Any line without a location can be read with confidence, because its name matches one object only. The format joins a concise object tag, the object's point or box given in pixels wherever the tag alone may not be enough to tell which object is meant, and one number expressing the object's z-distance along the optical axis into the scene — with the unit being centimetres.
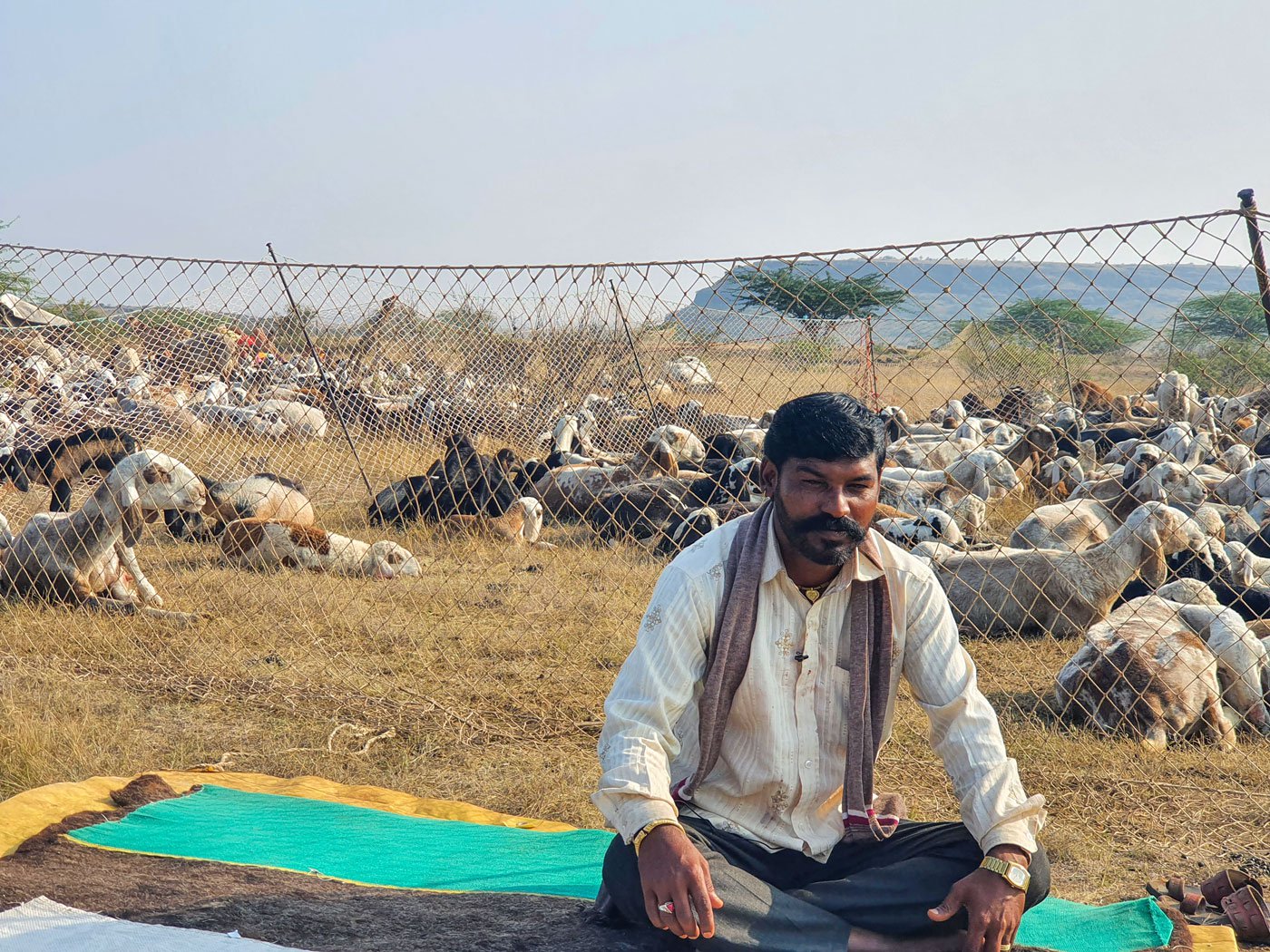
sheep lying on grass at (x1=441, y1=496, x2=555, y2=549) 916
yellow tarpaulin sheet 370
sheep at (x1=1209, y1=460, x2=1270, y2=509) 873
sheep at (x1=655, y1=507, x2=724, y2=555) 798
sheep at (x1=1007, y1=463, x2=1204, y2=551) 759
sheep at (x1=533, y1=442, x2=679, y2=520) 1073
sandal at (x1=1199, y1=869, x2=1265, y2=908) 343
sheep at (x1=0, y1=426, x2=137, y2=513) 737
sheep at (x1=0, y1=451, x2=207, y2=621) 716
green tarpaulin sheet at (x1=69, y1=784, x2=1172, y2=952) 325
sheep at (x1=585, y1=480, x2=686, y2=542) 945
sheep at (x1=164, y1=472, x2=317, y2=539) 977
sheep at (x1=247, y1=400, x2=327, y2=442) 1023
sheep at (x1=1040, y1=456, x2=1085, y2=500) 1024
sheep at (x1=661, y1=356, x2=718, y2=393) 1074
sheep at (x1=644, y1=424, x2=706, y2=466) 1186
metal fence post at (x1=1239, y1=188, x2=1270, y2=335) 442
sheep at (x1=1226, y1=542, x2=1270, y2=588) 689
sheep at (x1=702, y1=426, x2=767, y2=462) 1091
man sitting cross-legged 259
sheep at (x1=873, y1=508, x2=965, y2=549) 775
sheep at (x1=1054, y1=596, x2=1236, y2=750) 511
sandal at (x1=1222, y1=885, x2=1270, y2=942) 331
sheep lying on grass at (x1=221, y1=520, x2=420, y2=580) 841
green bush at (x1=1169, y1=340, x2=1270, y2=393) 1229
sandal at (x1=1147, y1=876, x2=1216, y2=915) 348
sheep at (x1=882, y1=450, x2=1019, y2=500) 1016
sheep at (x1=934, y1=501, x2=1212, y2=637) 661
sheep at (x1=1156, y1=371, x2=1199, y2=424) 1107
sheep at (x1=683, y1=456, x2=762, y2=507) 973
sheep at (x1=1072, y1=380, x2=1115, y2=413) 1316
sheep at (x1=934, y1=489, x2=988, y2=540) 905
